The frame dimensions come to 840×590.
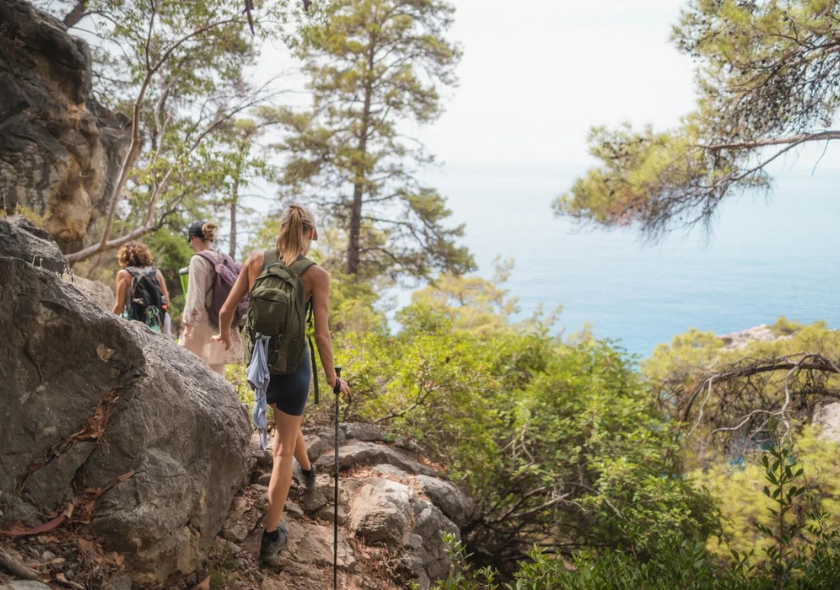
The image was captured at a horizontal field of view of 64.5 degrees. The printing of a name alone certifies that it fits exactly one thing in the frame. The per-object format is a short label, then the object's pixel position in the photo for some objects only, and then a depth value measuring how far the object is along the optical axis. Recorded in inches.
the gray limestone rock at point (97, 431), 103.7
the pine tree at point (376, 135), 711.7
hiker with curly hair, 206.7
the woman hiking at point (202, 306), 177.0
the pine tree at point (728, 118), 279.3
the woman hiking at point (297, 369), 133.8
